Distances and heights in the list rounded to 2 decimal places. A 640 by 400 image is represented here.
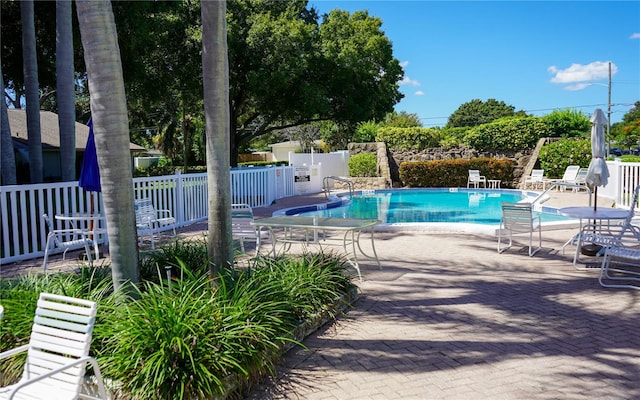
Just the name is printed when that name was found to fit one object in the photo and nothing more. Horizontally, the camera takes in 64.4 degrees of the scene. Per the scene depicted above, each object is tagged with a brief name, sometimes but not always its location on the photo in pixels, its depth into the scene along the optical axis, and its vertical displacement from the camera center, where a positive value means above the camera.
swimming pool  14.38 -1.00
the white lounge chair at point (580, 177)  17.19 -0.09
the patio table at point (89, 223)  7.22 -0.66
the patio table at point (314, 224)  6.52 -0.59
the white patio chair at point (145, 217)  8.30 -0.59
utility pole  34.83 +4.65
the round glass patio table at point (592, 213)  7.20 -0.58
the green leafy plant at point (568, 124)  22.75 +2.29
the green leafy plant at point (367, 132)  26.34 +2.41
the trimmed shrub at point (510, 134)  23.08 +1.92
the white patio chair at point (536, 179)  20.45 -0.16
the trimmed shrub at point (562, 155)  20.39 +0.79
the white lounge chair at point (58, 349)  2.78 -0.95
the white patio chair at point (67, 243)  6.98 -0.82
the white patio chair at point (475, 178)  21.89 -0.08
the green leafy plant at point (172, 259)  5.56 -0.90
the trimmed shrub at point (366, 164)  23.81 +0.67
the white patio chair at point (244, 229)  7.55 -0.72
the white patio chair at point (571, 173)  18.80 +0.05
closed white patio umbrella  7.99 +0.33
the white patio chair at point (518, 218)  8.05 -0.69
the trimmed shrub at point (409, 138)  24.92 +1.94
